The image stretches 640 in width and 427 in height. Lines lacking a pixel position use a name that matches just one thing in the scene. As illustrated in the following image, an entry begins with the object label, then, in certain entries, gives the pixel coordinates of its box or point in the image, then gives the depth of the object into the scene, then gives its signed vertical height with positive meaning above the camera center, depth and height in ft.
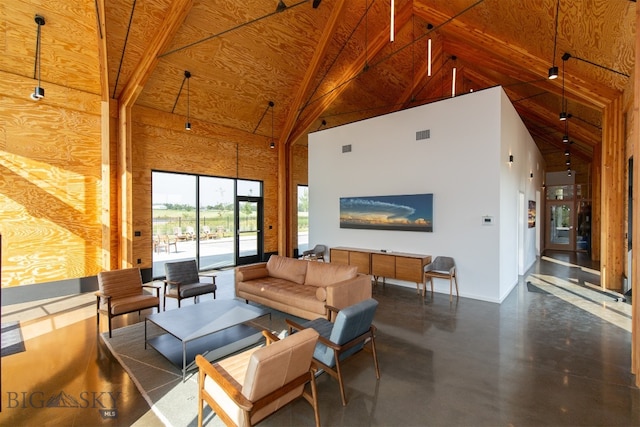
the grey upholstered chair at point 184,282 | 17.80 -3.83
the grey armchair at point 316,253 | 28.63 -3.42
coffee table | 12.46 -4.46
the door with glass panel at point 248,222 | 32.01 -0.78
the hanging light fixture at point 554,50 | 16.48 +9.69
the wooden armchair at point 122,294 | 14.89 -3.89
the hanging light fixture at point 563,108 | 21.60 +9.14
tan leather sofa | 15.35 -3.88
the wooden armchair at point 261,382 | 7.89 -4.43
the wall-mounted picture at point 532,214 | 31.78 -0.09
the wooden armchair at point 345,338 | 10.30 -4.12
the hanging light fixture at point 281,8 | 17.38 +11.00
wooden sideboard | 21.43 -3.46
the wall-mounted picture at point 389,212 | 22.67 +0.11
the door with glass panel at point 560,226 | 42.50 -1.74
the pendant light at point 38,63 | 17.82 +9.15
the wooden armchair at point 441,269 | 20.24 -3.64
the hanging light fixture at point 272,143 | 30.55 +7.28
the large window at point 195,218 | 26.58 -0.34
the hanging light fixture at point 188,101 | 24.18 +9.18
